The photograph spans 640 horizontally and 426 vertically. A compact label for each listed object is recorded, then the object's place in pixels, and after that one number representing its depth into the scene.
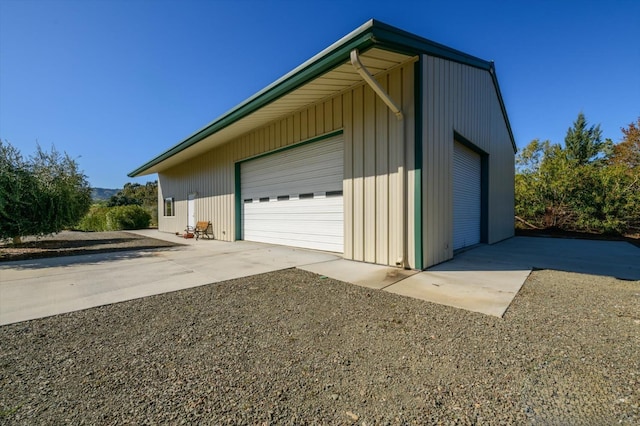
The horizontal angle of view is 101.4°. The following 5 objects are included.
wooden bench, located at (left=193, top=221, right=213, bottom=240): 11.32
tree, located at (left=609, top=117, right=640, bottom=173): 20.80
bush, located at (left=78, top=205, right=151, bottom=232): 18.31
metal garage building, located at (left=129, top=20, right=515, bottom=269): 4.77
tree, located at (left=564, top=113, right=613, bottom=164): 24.17
